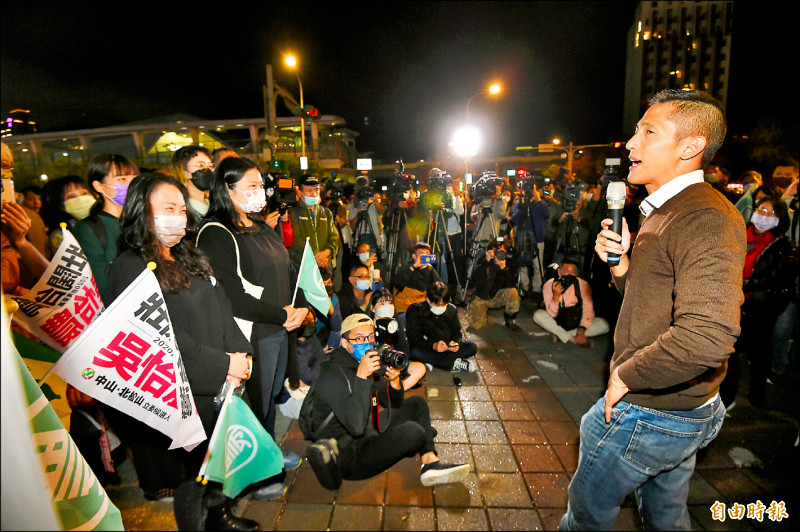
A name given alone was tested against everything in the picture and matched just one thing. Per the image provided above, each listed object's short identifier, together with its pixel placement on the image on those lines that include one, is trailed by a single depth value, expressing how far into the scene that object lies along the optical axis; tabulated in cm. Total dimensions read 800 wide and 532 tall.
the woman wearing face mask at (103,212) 277
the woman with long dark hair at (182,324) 210
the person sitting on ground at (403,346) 400
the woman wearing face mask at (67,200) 348
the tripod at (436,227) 685
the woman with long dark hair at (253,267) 258
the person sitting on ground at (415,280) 566
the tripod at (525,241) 751
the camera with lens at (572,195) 640
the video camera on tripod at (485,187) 687
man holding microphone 131
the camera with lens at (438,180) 652
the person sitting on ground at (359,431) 276
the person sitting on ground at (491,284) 647
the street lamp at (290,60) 1127
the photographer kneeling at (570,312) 555
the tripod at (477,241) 708
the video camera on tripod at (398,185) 655
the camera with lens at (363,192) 649
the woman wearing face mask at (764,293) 368
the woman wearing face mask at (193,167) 334
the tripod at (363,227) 672
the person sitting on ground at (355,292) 489
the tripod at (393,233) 689
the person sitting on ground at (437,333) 480
